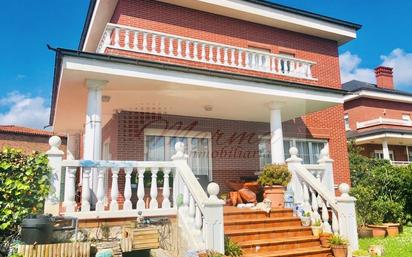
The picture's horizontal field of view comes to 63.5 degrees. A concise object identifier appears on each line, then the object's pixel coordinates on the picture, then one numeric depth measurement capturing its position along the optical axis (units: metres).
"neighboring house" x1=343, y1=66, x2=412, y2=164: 22.54
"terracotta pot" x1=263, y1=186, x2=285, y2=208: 7.97
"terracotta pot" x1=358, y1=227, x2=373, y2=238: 9.88
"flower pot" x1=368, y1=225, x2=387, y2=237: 9.95
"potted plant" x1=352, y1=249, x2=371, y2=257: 6.30
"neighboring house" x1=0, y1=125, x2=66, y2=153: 22.30
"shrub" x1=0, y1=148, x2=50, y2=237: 5.31
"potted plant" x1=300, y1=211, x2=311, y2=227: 7.31
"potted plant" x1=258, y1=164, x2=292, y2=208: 8.00
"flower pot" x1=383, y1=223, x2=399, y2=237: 10.09
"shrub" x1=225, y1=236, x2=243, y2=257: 5.76
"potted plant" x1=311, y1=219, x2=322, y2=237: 7.06
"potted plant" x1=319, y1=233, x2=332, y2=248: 6.75
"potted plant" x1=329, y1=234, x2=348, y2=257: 6.50
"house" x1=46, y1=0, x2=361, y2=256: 6.29
